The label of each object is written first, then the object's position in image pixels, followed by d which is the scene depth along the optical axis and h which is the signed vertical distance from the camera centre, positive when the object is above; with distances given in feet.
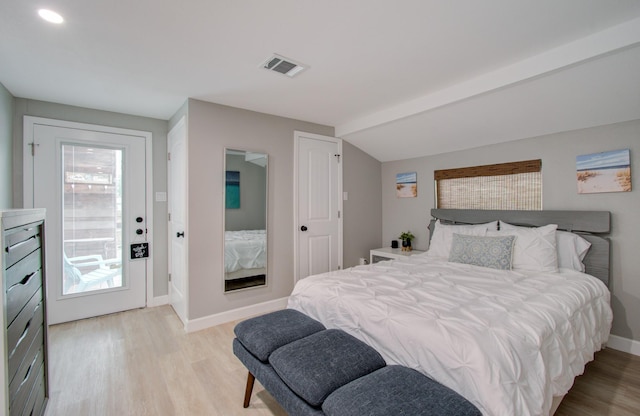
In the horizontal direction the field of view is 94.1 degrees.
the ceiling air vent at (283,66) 7.46 +3.69
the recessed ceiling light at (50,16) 5.63 +3.69
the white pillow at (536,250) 8.53 -1.27
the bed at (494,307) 4.44 -2.00
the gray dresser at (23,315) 3.54 -1.62
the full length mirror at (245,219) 10.81 -0.48
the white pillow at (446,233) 10.50 -0.97
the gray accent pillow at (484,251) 8.99 -1.41
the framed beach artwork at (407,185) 13.91 +1.03
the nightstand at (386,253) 12.95 -2.09
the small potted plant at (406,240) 13.73 -1.56
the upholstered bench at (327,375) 3.97 -2.64
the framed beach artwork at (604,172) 8.34 +1.01
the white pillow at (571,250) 8.71 -1.28
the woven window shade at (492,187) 10.30 +0.77
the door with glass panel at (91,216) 10.46 -0.38
